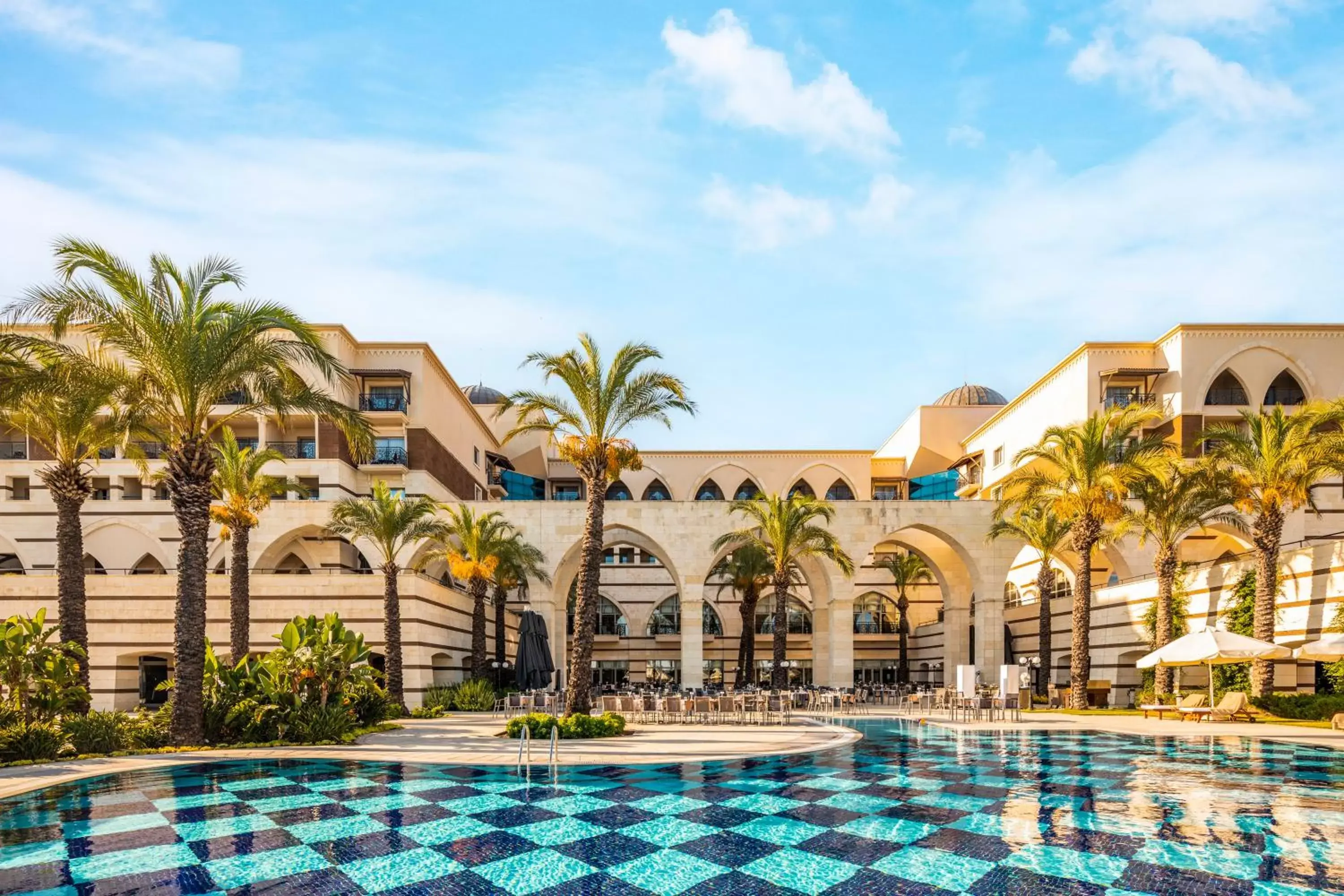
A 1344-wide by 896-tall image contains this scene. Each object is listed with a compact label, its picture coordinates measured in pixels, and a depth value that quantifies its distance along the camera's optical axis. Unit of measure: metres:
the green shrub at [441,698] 27.47
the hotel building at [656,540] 29.39
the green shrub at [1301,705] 21.39
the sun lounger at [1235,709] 21.97
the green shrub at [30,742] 13.53
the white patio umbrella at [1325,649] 19.58
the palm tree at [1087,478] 26.25
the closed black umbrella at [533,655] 19.05
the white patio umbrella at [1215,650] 20.92
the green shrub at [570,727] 16.83
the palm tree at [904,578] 44.28
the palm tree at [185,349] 14.75
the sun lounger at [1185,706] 23.78
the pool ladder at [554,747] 12.16
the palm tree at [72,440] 16.69
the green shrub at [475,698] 27.97
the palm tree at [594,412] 19.00
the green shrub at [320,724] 16.06
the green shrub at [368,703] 19.05
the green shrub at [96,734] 14.31
